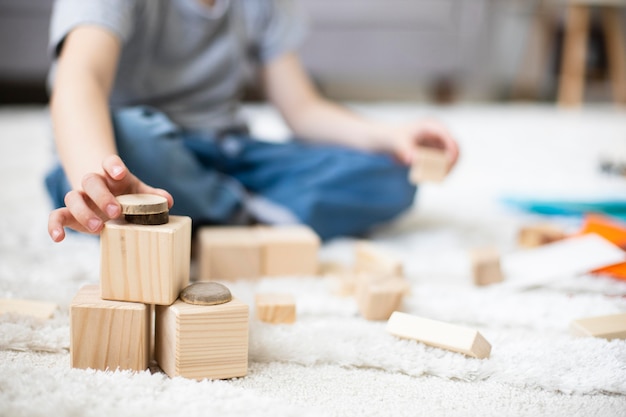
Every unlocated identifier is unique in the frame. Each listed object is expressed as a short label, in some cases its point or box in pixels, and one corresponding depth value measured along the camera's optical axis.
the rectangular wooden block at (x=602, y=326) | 0.57
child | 0.76
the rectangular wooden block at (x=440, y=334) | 0.53
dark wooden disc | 0.48
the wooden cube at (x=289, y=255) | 0.76
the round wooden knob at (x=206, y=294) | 0.48
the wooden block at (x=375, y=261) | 0.74
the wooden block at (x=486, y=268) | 0.75
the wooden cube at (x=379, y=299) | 0.63
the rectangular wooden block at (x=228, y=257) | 0.73
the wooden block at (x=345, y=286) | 0.70
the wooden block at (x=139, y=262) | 0.47
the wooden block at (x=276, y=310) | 0.59
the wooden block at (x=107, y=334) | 0.47
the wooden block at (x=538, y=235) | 0.90
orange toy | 0.75
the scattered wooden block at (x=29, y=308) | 0.57
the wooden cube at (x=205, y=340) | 0.47
